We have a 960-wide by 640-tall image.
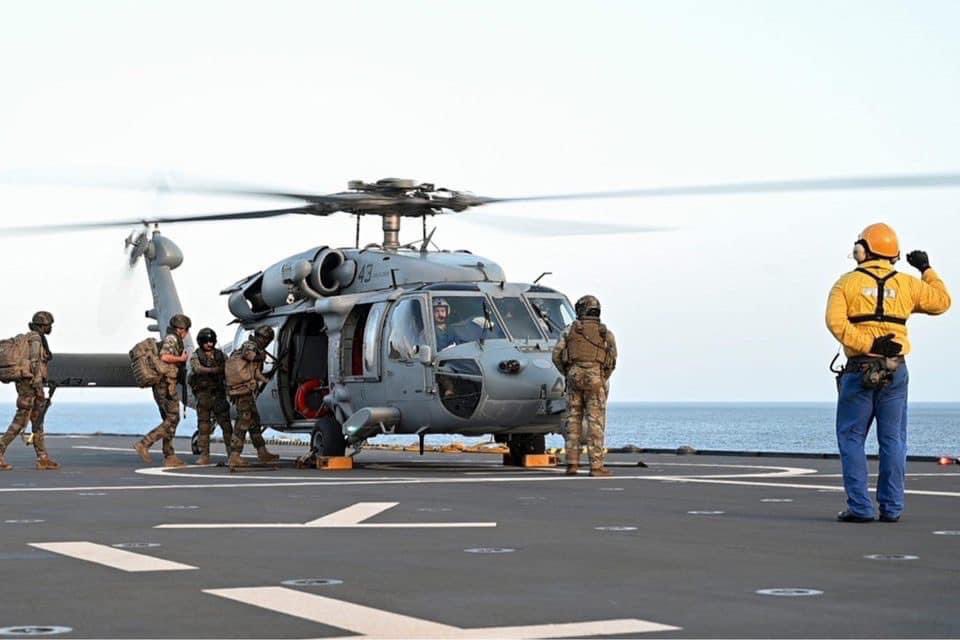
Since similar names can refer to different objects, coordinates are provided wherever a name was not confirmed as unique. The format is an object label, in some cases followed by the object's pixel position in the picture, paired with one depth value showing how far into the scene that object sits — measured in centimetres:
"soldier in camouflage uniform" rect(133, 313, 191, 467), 2092
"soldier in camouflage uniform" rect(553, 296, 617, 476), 1703
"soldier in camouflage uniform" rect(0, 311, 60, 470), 1950
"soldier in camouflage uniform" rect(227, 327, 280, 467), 1934
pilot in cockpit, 1872
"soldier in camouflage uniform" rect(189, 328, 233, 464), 2027
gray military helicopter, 1841
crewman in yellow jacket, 1034
